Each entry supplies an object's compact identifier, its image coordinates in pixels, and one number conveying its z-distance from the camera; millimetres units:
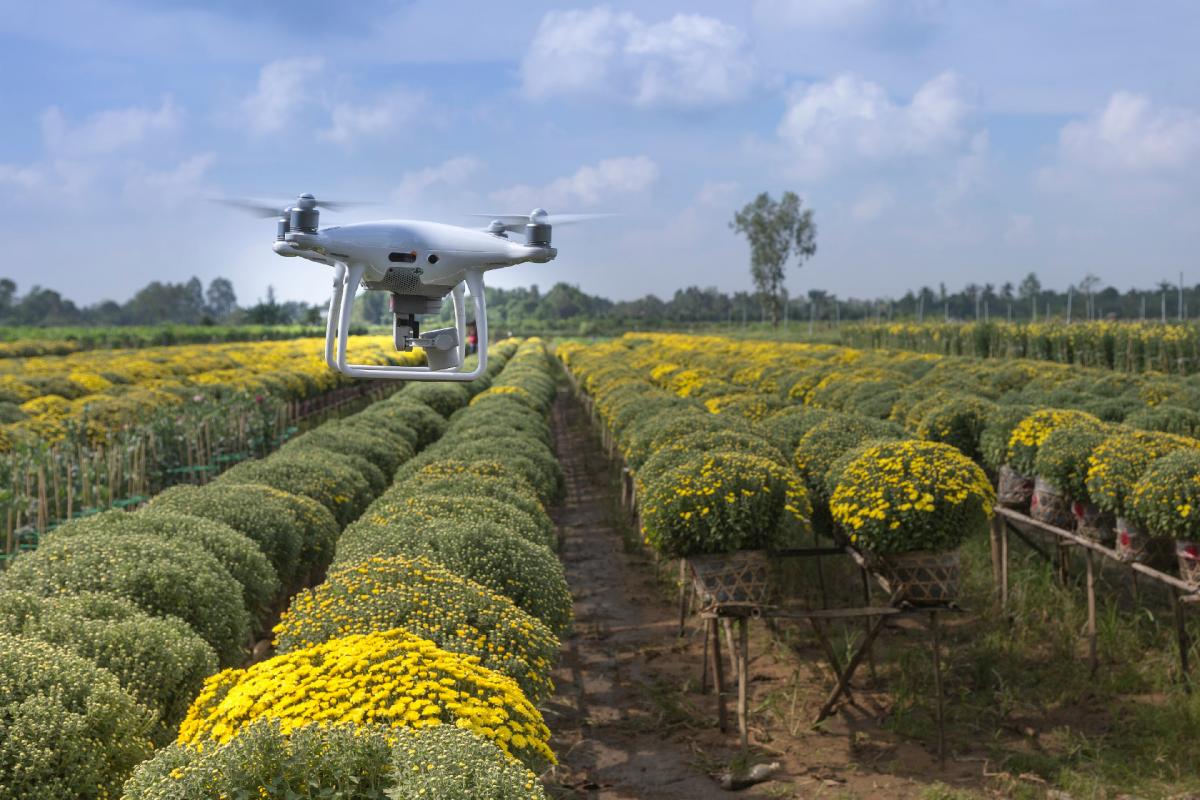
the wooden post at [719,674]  9000
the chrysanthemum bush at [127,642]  5578
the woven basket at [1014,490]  11344
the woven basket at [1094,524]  9953
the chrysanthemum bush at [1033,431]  10935
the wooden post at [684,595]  11127
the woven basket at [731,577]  8602
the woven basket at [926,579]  8555
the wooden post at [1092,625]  9867
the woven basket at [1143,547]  9031
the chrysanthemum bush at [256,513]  9070
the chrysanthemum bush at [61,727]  4285
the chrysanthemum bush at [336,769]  3117
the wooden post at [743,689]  8266
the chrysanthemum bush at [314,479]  11195
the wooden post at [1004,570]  11430
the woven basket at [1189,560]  8320
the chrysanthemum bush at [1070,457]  9977
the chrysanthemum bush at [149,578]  6590
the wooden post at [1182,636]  8898
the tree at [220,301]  160750
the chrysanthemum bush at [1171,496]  8258
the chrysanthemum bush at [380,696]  4059
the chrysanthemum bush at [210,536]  7836
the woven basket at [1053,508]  10555
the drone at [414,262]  2777
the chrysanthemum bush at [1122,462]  9102
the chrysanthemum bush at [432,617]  5574
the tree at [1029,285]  103862
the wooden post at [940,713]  8281
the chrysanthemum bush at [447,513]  8188
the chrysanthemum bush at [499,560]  6941
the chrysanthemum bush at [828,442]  10398
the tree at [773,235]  84750
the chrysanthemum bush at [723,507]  8500
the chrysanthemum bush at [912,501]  8344
